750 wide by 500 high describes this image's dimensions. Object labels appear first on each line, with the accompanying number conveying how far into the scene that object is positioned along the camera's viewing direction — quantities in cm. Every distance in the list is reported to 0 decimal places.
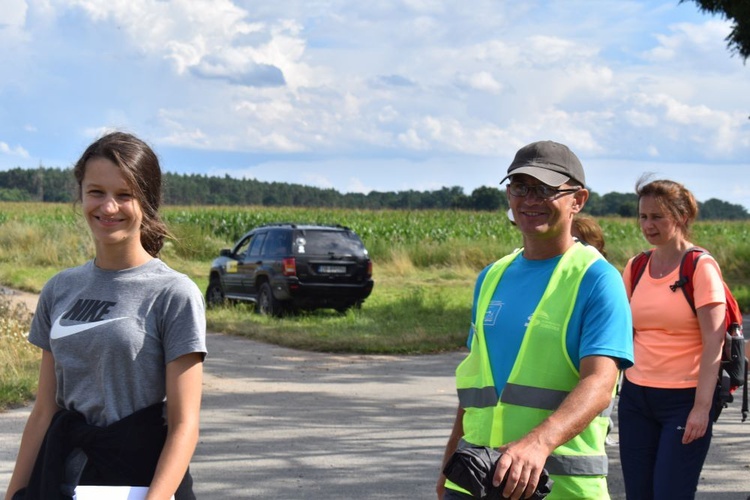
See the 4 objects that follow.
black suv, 1812
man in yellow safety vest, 292
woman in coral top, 459
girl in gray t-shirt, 273
